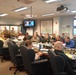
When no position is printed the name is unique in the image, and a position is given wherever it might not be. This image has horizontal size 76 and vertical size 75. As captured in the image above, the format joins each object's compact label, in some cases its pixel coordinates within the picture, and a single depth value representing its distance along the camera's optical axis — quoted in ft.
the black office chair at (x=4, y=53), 11.30
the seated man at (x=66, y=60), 5.42
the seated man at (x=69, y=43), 11.44
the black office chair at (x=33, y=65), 6.41
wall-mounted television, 26.61
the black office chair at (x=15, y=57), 8.30
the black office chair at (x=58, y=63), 5.21
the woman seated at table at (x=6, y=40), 12.06
